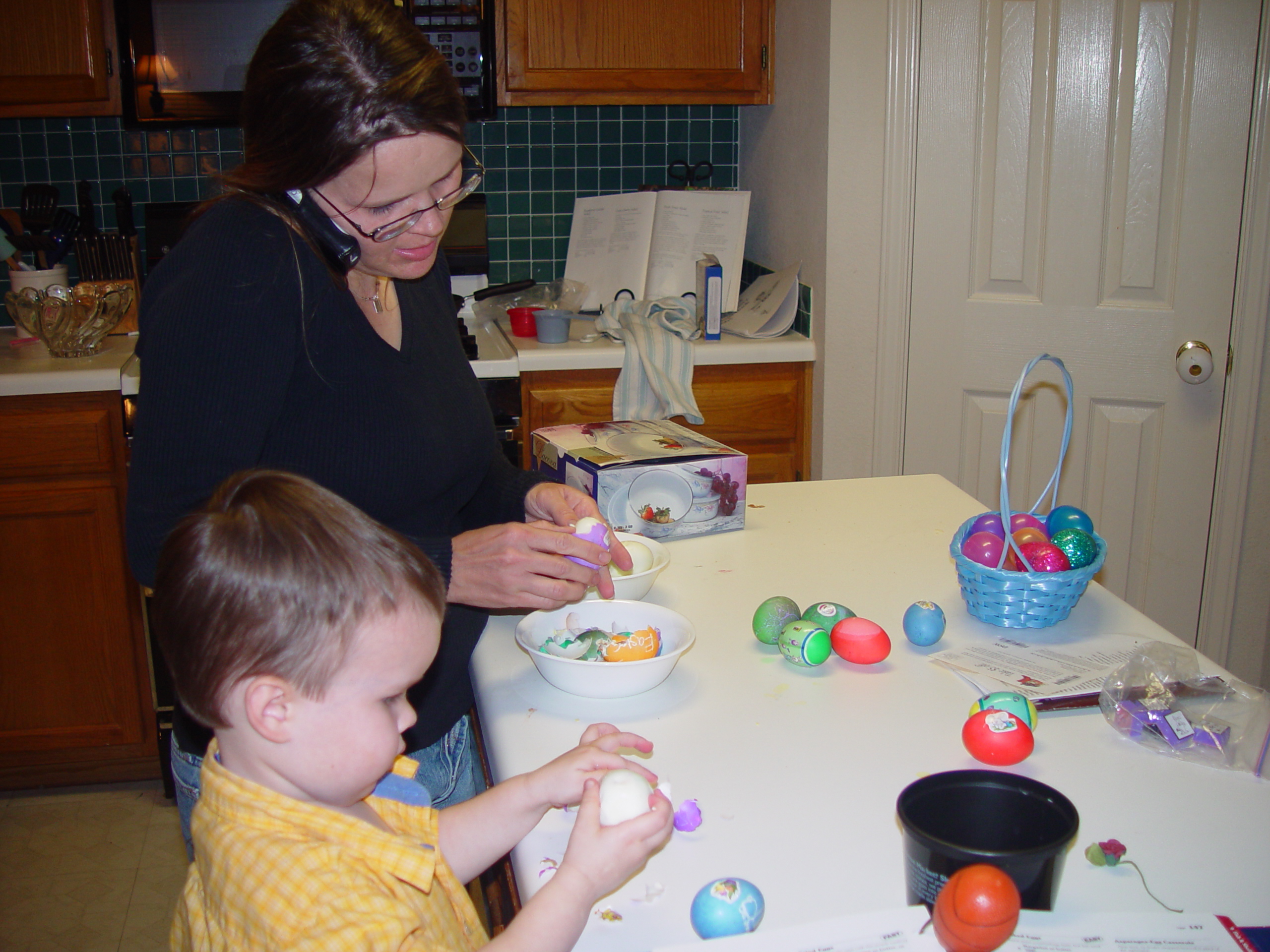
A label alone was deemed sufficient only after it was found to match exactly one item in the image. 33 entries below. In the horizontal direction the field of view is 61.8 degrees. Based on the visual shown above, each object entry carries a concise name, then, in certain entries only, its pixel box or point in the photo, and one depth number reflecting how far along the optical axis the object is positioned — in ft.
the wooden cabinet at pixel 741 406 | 8.26
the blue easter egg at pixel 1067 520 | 4.26
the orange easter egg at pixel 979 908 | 2.27
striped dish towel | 8.08
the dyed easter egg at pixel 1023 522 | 4.44
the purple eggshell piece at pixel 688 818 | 2.83
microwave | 8.32
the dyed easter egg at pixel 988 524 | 4.35
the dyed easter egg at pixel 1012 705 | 3.29
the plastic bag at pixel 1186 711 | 3.15
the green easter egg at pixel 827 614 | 3.92
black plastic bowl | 2.39
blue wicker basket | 3.97
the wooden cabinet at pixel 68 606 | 7.50
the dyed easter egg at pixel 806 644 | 3.71
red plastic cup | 8.82
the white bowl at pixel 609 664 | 3.43
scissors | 9.98
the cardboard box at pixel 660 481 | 4.82
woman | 3.20
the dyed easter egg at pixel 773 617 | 3.90
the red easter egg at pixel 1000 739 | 3.14
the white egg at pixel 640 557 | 4.38
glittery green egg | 4.11
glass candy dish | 7.88
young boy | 2.39
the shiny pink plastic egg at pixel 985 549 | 4.17
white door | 7.54
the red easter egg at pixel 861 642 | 3.77
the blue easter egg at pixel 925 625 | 3.91
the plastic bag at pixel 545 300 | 9.55
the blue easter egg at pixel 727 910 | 2.45
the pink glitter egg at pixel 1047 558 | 4.03
